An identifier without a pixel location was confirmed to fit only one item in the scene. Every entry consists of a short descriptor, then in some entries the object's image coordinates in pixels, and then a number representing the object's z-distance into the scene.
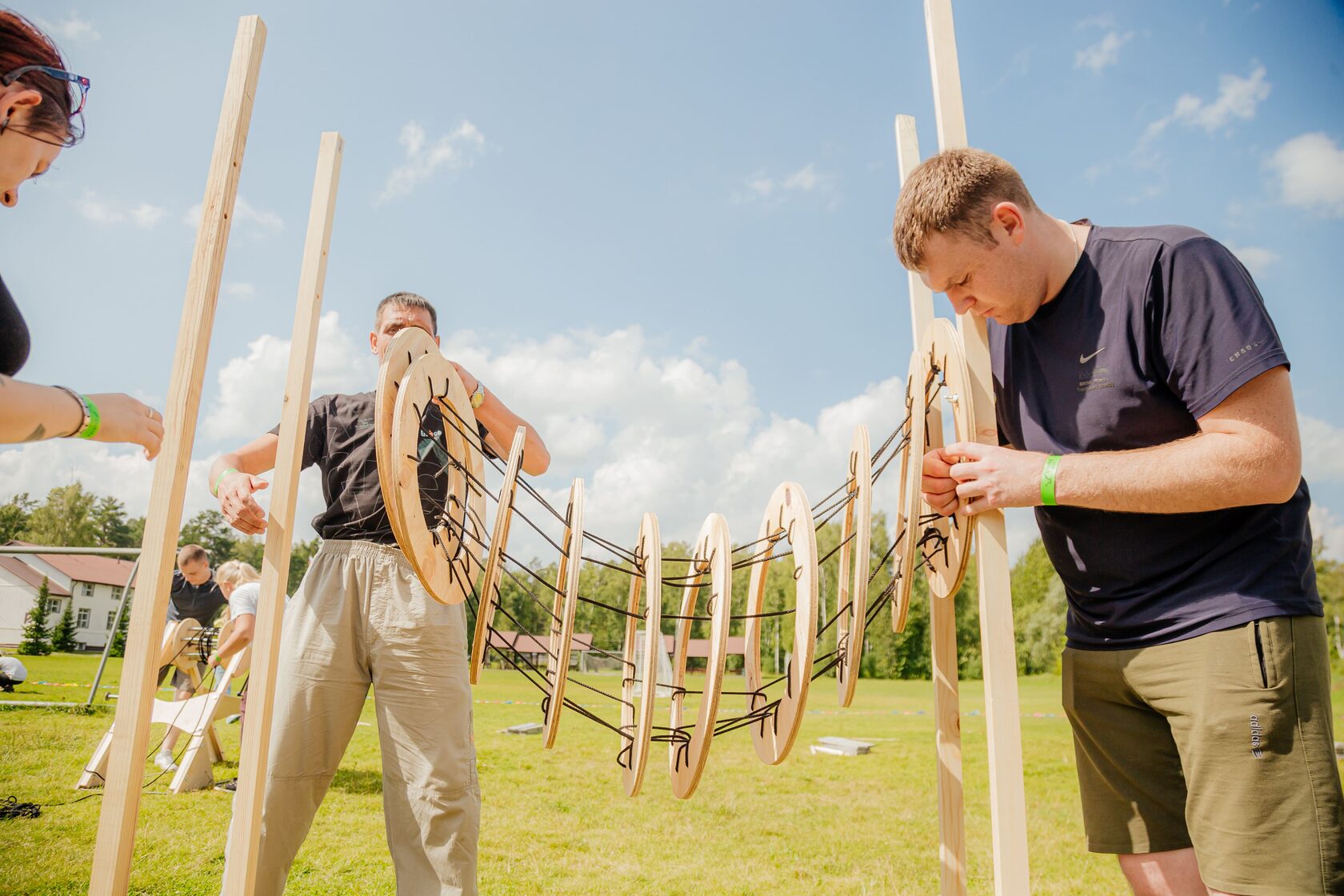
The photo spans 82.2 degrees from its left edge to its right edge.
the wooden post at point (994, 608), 1.80
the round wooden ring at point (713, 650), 1.77
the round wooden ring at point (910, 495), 1.92
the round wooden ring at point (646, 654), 1.78
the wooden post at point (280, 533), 2.19
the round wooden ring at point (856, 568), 1.92
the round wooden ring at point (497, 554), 1.78
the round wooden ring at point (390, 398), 1.68
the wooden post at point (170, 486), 1.72
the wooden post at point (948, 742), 2.24
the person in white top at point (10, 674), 9.27
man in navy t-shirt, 1.61
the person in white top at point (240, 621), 6.35
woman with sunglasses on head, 1.55
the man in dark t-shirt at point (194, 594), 7.80
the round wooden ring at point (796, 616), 1.89
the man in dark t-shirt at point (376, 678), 2.62
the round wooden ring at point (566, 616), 1.75
